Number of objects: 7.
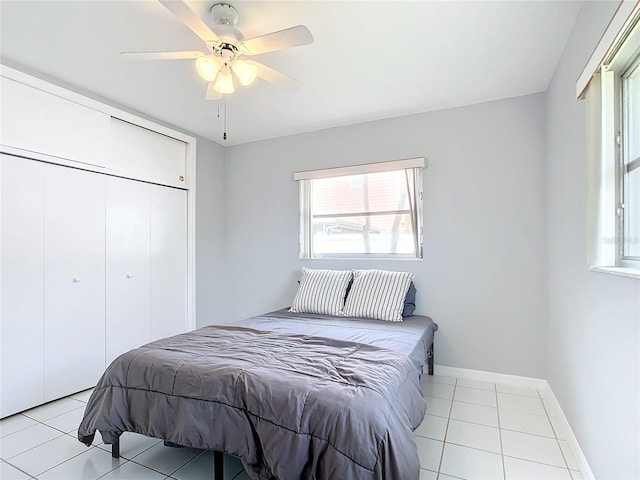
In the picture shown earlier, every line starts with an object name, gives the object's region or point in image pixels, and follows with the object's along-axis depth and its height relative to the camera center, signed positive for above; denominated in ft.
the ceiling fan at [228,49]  5.25 +3.19
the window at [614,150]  4.68 +1.35
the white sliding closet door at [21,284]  7.66 -1.03
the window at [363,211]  10.79 +0.98
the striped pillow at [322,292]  10.23 -1.63
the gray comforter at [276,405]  4.24 -2.37
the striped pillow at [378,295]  9.45 -1.60
